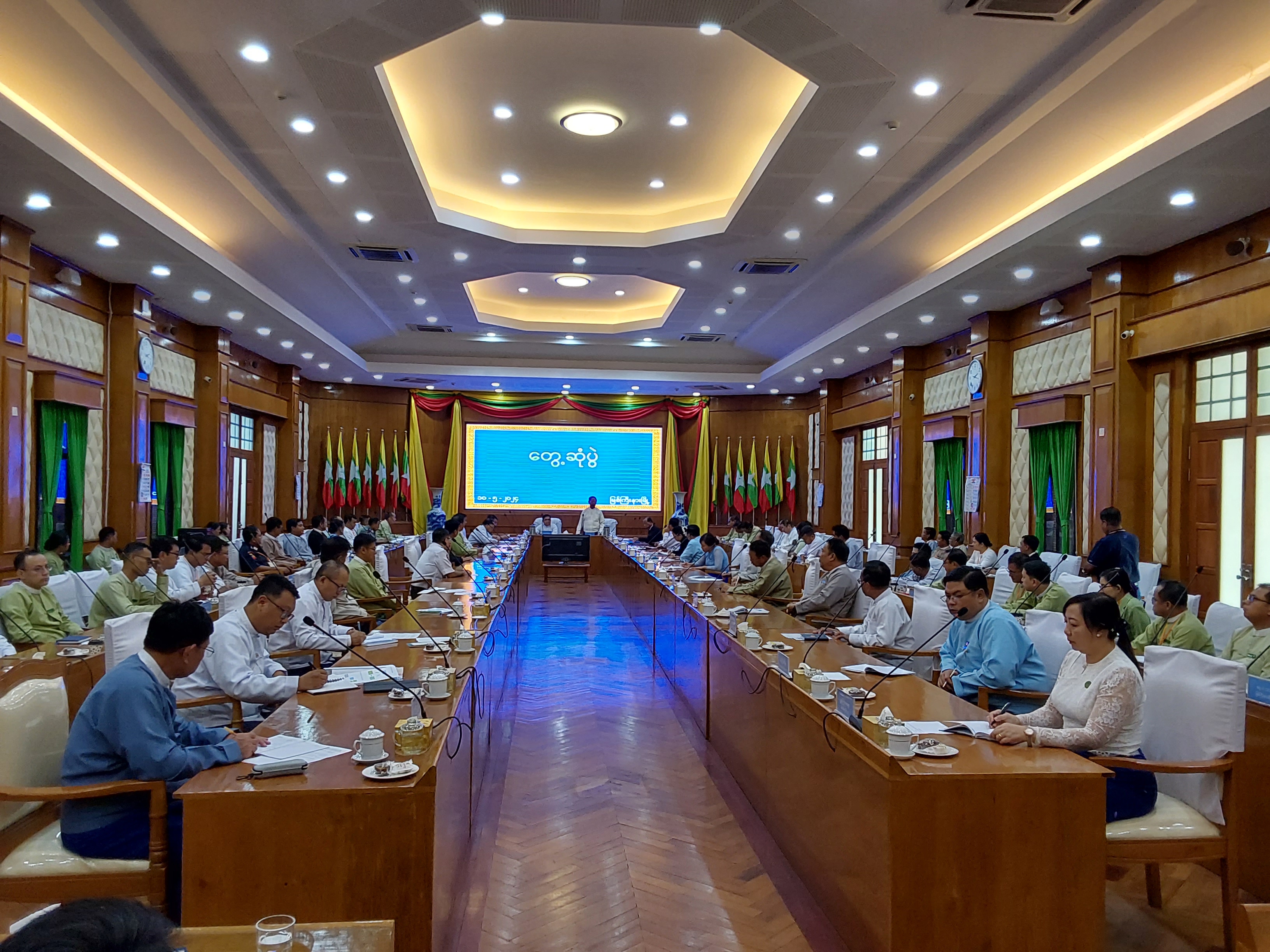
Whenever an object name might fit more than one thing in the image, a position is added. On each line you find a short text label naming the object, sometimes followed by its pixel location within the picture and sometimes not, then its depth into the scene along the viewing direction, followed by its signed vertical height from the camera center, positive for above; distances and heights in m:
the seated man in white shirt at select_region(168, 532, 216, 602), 6.01 -0.81
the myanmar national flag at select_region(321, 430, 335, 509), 14.38 -0.27
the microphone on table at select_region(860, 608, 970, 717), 2.88 -0.71
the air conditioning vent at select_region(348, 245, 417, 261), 8.13 +2.08
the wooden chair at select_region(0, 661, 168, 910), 2.14 -0.93
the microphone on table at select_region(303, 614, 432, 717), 2.86 -0.72
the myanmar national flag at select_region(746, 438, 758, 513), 15.66 -0.21
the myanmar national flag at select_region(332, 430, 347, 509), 14.45 -0.25
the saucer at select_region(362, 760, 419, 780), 2.08 -0.73
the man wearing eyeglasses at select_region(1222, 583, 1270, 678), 3.51 -0.65
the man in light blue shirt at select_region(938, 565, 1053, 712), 3.43 -0.69
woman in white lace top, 2.46 -0.67
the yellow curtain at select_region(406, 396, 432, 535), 15.19 -0.18
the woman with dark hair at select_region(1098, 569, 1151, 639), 4.47 -0.64
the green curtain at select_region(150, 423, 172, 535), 8.99 +0.08
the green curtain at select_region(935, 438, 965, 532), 9.94 +0.04
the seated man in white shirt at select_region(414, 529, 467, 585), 7.52 -0.82
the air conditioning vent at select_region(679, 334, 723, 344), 12.96 +2.08
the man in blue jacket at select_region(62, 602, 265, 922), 2.18 -0.72
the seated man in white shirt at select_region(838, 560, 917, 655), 4.47 -0.73
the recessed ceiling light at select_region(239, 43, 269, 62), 4.43 +2.16
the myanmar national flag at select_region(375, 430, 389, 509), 14.80 -0.18
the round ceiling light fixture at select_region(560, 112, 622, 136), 6.06 +2.49
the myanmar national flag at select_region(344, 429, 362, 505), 14.60 -0.26
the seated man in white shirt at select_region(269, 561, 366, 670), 4.36 -0.80
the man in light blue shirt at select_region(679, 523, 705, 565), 9.15 -0.83
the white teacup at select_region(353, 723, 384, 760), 2.19 -0.69
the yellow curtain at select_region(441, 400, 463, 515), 15.35 +0.15
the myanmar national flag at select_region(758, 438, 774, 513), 15.56 -0.23
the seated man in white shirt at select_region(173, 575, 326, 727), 3.16 -0.73
